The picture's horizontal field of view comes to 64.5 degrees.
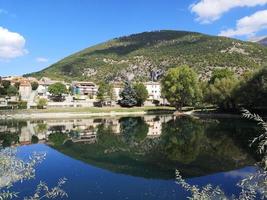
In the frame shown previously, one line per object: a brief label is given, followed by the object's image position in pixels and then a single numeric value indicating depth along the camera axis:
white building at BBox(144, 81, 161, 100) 90.81
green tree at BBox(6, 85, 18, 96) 71.56
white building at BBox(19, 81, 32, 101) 80.94
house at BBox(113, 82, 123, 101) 83.76
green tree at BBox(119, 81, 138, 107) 65.91
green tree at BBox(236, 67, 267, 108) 42.69
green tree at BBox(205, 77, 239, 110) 51.42
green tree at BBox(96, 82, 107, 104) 70.08
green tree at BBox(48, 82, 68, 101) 75.35
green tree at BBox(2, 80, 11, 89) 74.65
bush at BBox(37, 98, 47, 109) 62.31
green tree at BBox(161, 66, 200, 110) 58.75
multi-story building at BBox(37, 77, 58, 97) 84.91
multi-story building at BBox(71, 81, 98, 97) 95.59
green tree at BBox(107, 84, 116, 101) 70.79
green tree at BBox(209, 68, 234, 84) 63.85
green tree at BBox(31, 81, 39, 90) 88.78
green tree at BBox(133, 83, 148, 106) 67.45
